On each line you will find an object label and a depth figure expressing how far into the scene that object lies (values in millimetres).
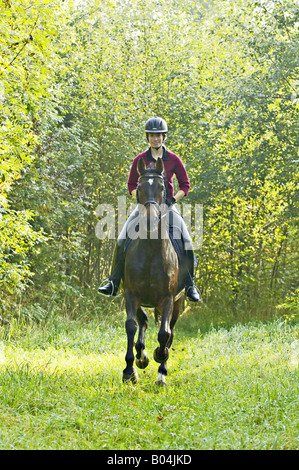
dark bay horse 12406
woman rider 13734
